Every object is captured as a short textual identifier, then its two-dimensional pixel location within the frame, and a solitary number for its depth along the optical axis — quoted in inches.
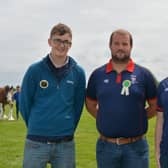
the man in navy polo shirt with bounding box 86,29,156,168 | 249.4
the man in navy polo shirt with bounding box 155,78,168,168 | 218.7
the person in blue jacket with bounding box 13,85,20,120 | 1116.0
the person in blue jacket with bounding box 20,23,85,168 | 244.1
